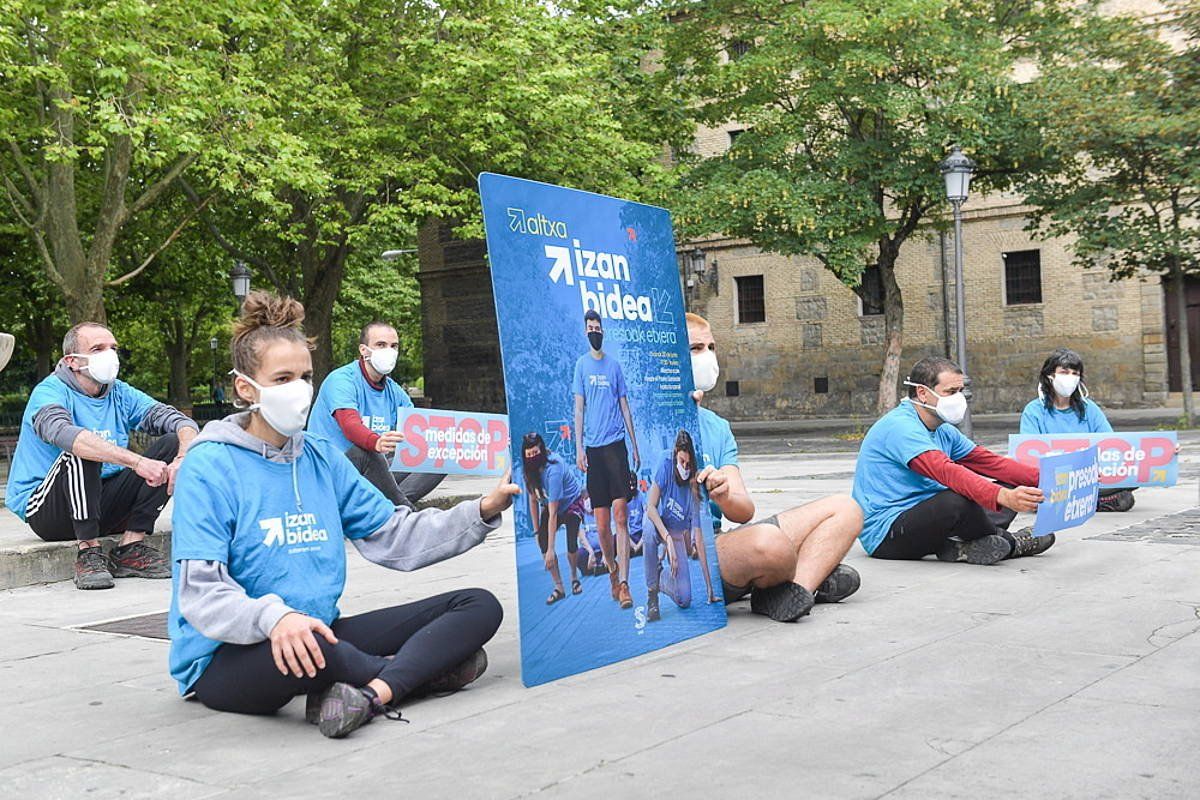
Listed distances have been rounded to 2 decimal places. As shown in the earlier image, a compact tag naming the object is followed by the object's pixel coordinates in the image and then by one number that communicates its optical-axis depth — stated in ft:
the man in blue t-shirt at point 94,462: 25.63
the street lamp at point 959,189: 63.72
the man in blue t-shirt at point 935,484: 24.00
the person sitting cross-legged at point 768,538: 19.54
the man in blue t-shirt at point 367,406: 29.22
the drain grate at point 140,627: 20.88
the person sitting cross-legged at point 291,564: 13.80
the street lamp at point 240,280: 85.61
